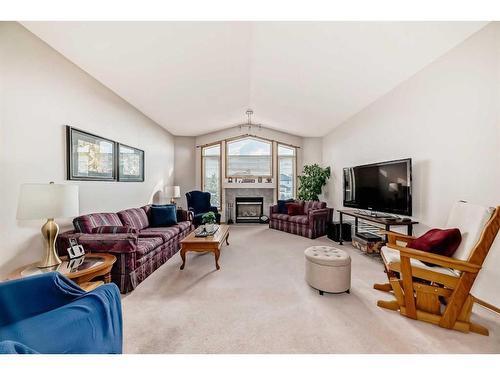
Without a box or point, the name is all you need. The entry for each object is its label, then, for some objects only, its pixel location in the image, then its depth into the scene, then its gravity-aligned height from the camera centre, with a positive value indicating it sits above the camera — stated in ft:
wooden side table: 5.96 -2.38
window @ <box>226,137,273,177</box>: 23.35 +3.29
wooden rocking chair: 5.68 -2.51
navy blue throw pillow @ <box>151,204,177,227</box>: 13.61 -1.85
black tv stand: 9.67 -1.55
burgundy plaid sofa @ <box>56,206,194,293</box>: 7.85 -2.28
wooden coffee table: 9.91 -2.69
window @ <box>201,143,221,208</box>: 23.22 +1.84
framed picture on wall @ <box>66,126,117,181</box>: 8.87 +1.47
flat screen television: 10.08 +0.07
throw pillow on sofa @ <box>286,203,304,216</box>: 18.76 -1.93
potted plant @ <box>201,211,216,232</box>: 12.12 -1.88
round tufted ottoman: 7.57 -3.04
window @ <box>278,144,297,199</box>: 23.49 +1.76
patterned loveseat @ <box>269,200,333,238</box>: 16.39 -2.63
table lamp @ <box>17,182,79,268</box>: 5.69 -0.46
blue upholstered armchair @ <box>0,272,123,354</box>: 3.00 -2.05
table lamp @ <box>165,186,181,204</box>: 18.97 -0.38
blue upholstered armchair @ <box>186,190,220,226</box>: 18.97 -1.36
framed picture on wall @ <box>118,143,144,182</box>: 12.64 +1.54
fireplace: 23.44 -2.09
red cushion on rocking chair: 6.44 -1.64
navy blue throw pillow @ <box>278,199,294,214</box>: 19.94 -1.77
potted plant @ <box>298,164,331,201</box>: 20.25 +0.58
